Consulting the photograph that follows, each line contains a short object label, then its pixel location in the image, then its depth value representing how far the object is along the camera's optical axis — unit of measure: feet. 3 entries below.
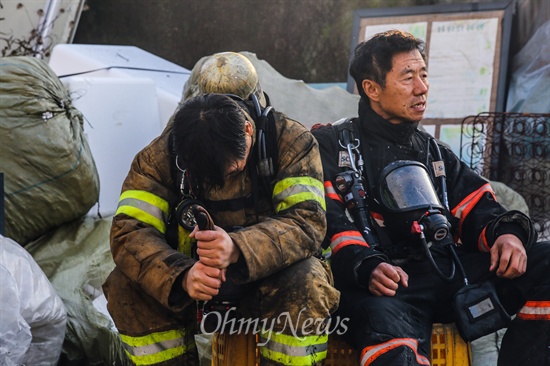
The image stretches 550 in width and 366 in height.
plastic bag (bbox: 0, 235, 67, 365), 22.27
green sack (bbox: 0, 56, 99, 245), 27.25
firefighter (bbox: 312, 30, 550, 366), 18.97
